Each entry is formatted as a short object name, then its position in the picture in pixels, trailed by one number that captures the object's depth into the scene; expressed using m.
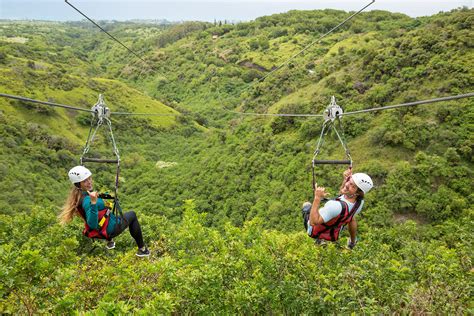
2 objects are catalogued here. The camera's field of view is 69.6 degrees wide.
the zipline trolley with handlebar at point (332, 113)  7.18
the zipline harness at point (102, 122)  6.34
